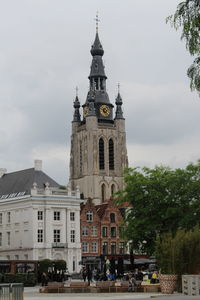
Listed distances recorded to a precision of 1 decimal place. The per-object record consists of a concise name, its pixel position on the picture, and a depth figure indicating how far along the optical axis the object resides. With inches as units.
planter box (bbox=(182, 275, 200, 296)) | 1366.9
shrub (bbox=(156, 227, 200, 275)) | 1465.3
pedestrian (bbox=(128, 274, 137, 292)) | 1593.3
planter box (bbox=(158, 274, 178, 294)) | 1440.7
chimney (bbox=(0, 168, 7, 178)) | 4079.2
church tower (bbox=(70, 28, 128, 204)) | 5644.7
